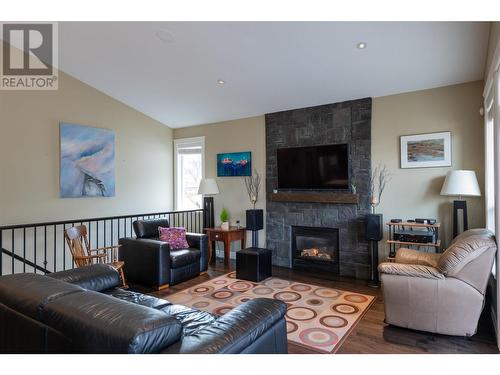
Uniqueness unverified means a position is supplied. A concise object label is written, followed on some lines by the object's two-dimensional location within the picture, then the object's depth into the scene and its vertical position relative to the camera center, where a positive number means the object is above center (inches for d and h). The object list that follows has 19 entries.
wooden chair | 140.2 -27.1
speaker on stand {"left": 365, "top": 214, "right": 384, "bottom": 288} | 152.9 -23.8
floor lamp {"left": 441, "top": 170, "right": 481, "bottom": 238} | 128.0 +0.5
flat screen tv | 173.8 +14.2
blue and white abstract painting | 184.4 +20.2
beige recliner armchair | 95.7 -33.8
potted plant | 203.2 -20.3
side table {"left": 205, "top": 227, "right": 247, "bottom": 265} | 197.8 -31.5
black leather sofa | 46.8 -24.7
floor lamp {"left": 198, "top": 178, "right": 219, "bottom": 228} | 208.8 -9.8
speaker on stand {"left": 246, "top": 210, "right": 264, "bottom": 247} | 190.4 -21.1
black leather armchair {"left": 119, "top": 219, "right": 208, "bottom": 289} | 150.6 -36.4
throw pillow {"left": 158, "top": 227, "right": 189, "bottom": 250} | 169.9 -26.9
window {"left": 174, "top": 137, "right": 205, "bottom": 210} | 245.6 +15.8
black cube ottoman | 161.8 -41.6
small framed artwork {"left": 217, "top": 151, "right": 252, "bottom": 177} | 212.4 +20.0
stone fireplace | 168.7 +3.0
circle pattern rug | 102.8 -50.8
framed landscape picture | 146.7 +20.3
